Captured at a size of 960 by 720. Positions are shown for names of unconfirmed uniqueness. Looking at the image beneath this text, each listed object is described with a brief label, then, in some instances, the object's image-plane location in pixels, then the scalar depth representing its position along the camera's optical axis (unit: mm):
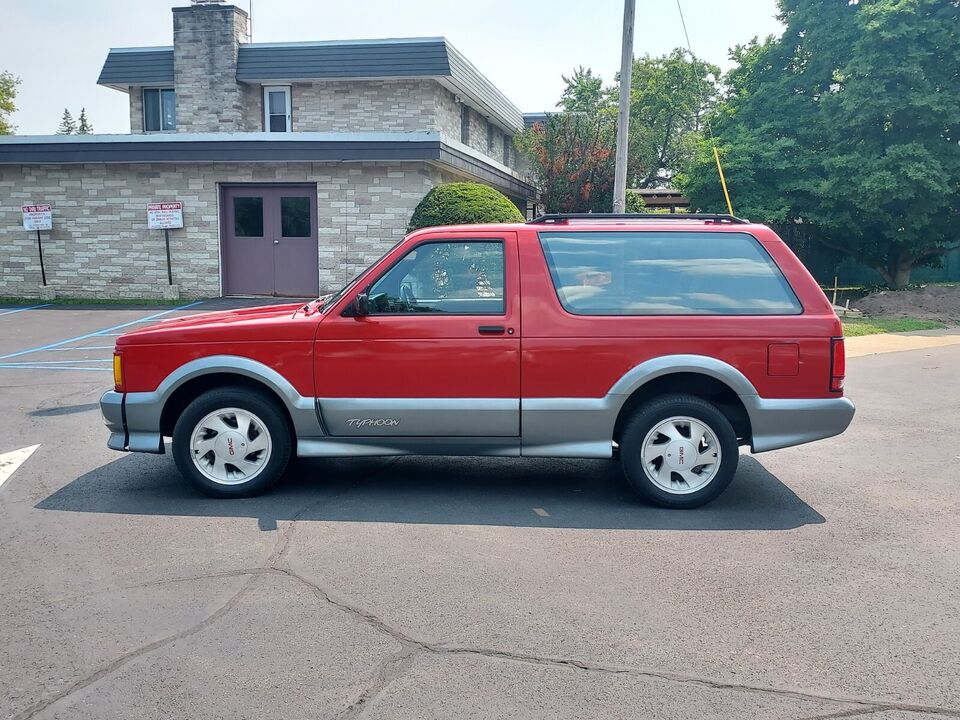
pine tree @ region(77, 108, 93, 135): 130500
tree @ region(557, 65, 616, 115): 46219
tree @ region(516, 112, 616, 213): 25391
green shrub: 17875
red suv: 6020
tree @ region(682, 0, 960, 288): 20500
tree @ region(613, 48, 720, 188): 45156
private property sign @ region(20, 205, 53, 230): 21219
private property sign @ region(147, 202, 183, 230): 20812
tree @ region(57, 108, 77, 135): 132125
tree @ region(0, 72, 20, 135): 46844
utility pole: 15156
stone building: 20047
